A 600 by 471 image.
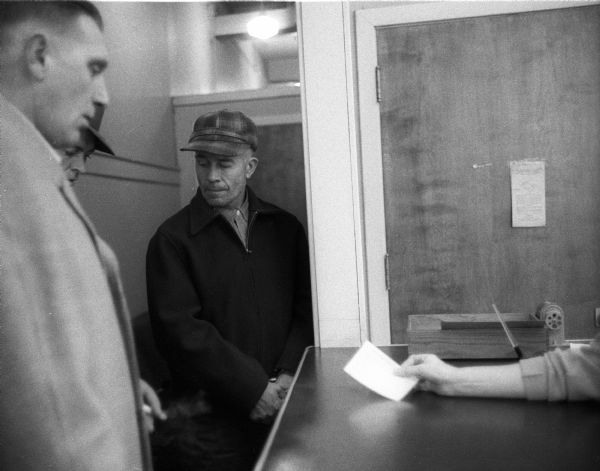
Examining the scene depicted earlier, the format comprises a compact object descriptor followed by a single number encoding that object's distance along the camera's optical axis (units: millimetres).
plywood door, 1909
